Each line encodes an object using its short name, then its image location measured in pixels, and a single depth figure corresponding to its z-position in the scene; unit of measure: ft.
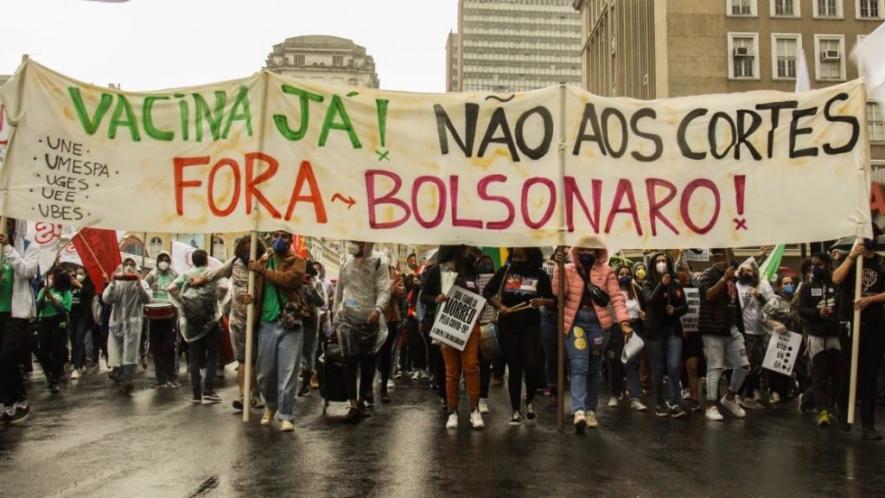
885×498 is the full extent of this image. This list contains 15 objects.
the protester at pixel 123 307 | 41.22
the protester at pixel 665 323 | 31.45
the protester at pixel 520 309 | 27.91
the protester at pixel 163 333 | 40.88
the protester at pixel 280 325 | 27.14
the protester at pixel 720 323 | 31.55
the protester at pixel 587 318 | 27.89
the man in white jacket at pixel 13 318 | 28.19
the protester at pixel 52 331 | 39.68
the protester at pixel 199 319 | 34.68
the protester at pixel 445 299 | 27.48
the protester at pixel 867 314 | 26.63
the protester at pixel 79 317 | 46.96
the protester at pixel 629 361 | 34.27
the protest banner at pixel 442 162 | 27.14
